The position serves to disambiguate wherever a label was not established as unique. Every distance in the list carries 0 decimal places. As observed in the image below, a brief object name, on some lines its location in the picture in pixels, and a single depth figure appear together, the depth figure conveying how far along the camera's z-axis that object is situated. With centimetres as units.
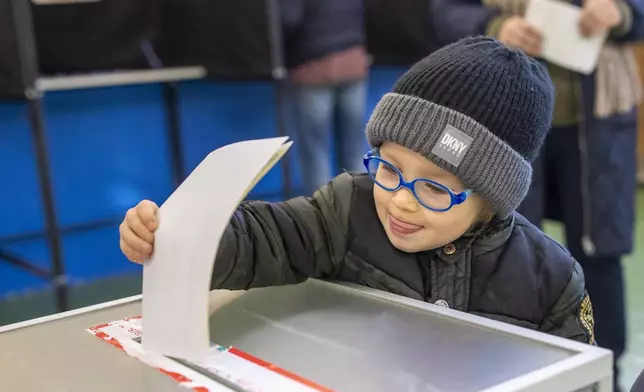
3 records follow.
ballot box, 62
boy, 91
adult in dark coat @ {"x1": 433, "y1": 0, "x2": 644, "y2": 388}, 174
